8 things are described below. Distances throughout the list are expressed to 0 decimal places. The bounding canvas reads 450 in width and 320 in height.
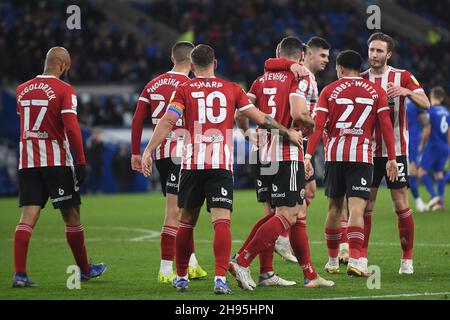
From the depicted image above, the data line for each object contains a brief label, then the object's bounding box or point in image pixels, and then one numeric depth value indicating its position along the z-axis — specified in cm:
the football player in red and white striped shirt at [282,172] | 1789
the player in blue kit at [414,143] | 3591
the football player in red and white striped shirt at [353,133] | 1975
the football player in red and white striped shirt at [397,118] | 2064
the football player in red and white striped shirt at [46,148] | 1869
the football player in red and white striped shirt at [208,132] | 1720
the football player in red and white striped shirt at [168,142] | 2008
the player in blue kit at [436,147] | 3812
